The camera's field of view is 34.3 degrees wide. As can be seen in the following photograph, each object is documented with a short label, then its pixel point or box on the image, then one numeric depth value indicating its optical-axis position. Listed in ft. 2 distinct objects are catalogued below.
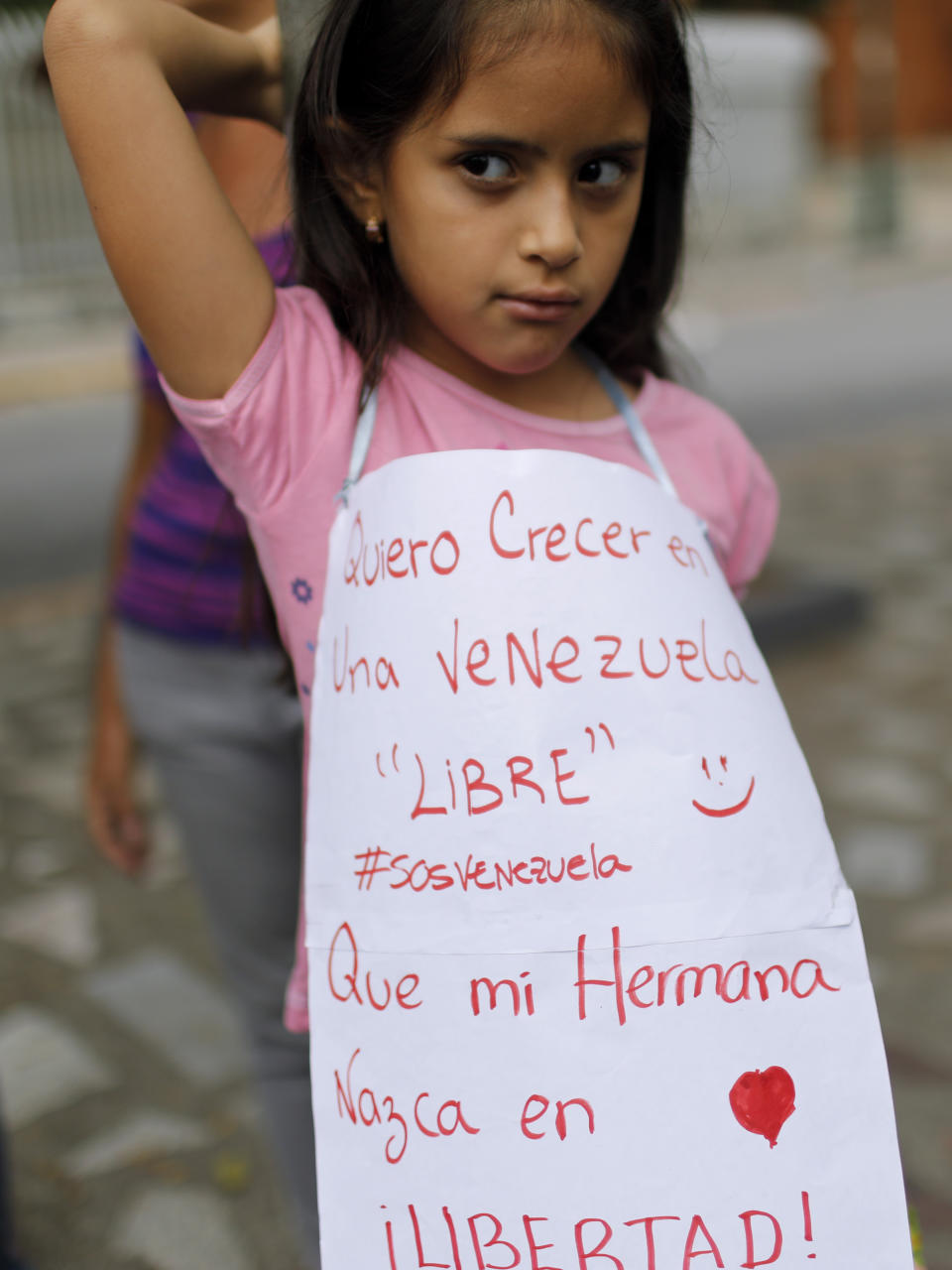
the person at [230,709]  5.99
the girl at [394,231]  3.94
